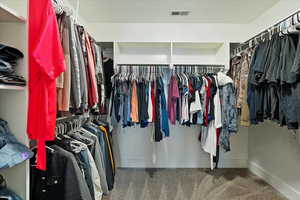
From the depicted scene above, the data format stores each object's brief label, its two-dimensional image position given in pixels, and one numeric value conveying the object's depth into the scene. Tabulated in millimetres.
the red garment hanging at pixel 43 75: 1140
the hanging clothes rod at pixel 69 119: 2046
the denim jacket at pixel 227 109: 2611
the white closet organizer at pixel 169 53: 3129
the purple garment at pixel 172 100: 2688
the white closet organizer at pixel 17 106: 1189
